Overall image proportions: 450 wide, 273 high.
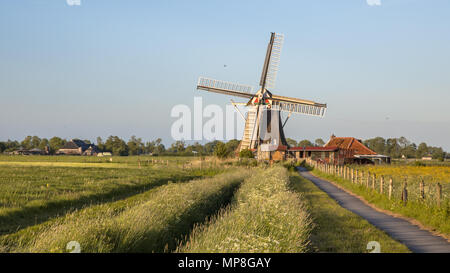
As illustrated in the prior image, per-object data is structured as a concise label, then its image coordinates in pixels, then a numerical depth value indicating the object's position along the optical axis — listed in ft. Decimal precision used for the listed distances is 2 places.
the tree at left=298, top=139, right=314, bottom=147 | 555.28
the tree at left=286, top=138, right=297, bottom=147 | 507.50
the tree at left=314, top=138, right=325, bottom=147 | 540.11
